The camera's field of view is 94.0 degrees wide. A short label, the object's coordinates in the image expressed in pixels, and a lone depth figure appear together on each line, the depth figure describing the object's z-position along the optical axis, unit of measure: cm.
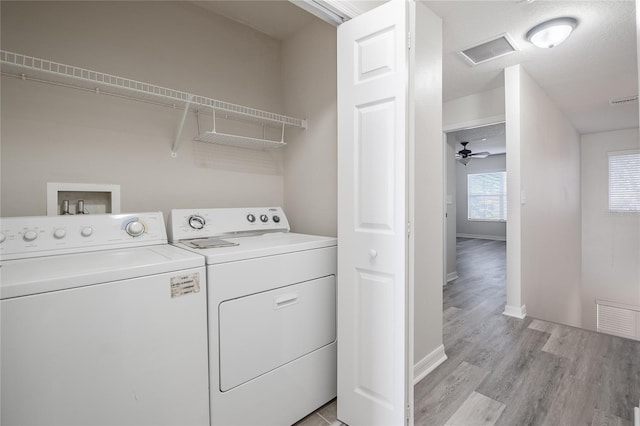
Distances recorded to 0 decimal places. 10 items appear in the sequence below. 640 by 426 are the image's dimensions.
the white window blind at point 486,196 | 881
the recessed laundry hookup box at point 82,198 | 148
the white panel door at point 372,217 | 128
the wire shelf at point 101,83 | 137
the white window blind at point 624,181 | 529
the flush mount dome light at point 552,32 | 214
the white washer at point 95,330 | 86
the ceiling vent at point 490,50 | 242
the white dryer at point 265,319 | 125
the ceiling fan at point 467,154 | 637
